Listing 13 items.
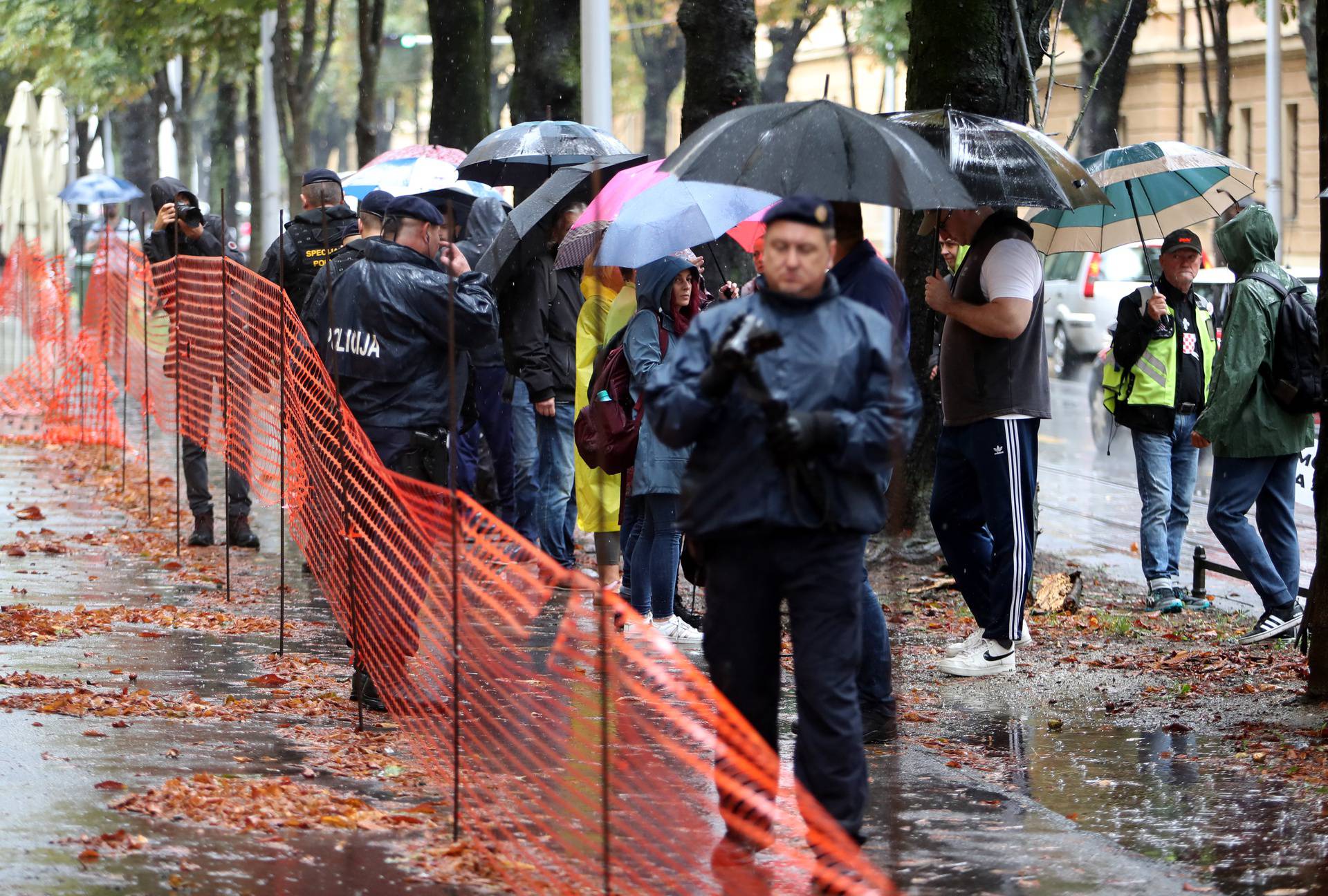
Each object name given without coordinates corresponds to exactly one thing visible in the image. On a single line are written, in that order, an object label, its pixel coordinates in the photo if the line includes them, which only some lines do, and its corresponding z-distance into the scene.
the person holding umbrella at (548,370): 18.30
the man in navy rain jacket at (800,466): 8.97
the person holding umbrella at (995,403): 14.03
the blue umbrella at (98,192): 62.37
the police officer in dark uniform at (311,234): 18.77
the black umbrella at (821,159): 11.14
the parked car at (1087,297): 48.56
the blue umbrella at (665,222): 14.48
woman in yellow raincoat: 16.42
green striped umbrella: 16.77
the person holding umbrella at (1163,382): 18.09
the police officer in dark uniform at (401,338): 13.33
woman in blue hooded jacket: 14.96
